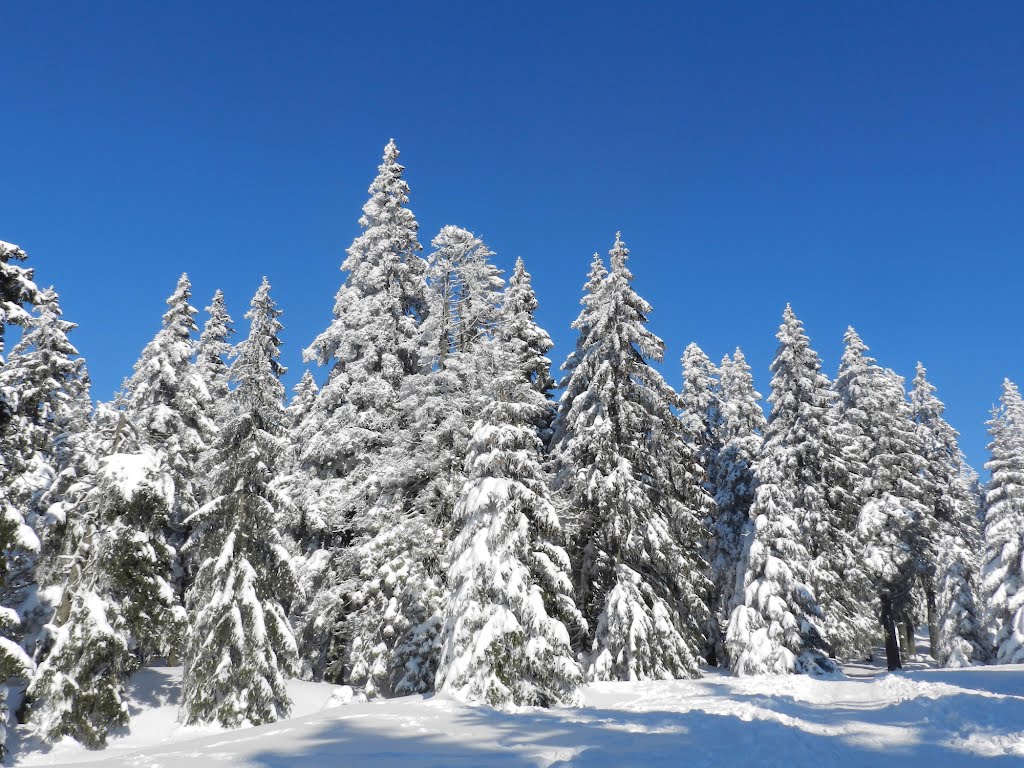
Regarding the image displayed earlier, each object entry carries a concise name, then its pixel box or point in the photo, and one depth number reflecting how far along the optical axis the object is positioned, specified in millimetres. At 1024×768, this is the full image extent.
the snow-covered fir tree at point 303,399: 37356
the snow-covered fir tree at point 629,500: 22688
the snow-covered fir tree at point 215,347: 32344
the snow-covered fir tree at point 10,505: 15273
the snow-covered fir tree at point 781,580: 26062
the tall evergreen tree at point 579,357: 27281
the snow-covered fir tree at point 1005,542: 32781
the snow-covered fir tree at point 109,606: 19391
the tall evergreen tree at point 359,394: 24281
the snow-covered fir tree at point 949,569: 35688
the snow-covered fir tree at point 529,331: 27734
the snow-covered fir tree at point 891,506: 33375
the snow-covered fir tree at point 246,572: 20141
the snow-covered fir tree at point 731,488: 33750
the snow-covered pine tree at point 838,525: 30156
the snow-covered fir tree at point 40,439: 21969
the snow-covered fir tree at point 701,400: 36906
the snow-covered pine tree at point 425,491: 21625
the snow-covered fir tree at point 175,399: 23750
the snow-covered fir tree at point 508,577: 16891
